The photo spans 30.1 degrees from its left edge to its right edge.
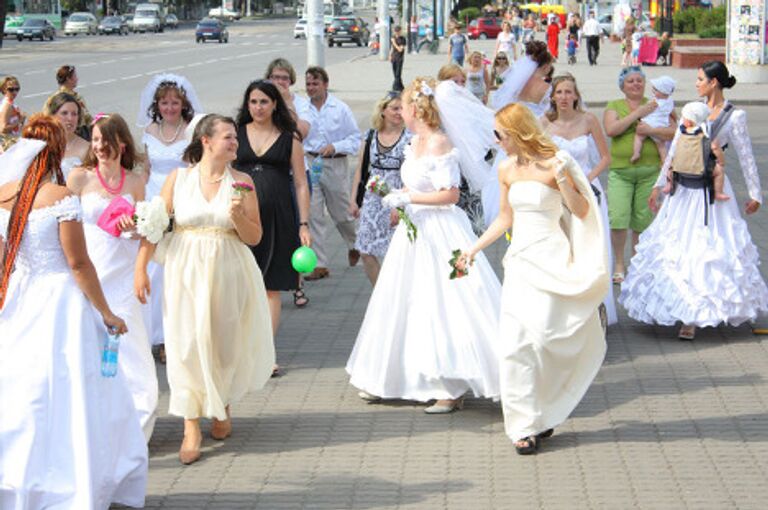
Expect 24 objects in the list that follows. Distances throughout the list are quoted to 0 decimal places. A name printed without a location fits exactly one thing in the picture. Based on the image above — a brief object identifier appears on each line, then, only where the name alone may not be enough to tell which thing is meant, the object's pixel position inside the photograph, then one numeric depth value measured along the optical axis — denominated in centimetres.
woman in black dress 877
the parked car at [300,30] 7986
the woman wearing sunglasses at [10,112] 1170
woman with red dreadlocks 566
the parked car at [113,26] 8769
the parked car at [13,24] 7731
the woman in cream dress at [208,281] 705
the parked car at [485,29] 7769
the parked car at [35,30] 7625
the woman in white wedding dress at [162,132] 941
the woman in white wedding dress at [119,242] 708
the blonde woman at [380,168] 982
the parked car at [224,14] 12275
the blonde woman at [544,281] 705
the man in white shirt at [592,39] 4875
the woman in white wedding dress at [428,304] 792
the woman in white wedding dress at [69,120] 883
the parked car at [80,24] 8669
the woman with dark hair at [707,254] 964
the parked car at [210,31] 7538
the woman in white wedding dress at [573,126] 974
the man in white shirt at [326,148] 1188
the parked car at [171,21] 10451
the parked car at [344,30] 7188
